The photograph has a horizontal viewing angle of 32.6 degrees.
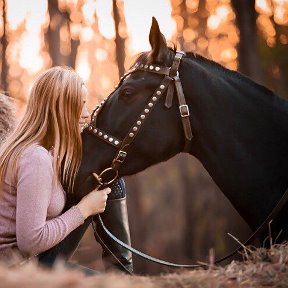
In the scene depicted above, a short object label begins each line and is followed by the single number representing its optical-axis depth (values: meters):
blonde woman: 3.28
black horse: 3.76
